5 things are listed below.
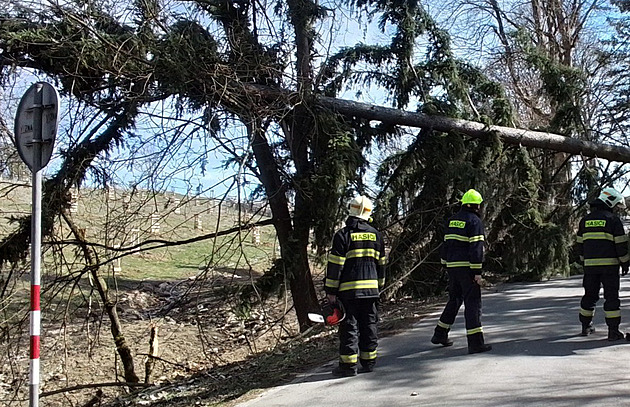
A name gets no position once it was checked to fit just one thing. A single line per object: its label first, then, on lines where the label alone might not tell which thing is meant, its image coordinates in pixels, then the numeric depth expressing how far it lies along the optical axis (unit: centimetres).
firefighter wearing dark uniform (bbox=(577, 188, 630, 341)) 654
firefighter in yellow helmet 635
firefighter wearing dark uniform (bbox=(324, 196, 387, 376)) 599
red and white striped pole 483
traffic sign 515
